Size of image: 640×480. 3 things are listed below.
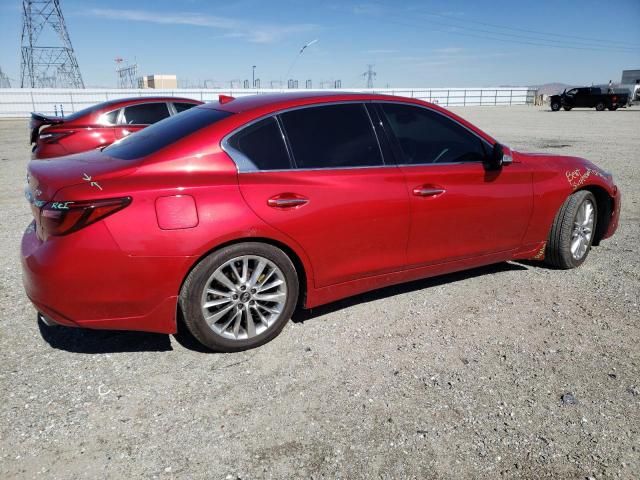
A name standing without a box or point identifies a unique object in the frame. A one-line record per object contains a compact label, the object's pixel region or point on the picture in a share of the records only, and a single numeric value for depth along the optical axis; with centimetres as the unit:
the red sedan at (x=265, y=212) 277
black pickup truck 3612
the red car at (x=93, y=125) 844
